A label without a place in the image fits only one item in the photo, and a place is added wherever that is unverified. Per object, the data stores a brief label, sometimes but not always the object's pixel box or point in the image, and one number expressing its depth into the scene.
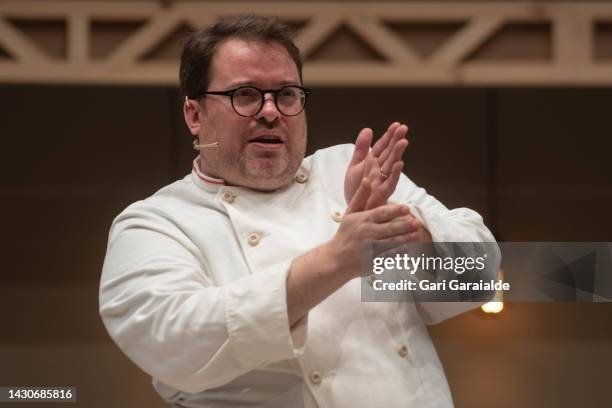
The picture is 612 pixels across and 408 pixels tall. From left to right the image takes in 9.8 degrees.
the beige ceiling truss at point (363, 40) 6.82
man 4.97
